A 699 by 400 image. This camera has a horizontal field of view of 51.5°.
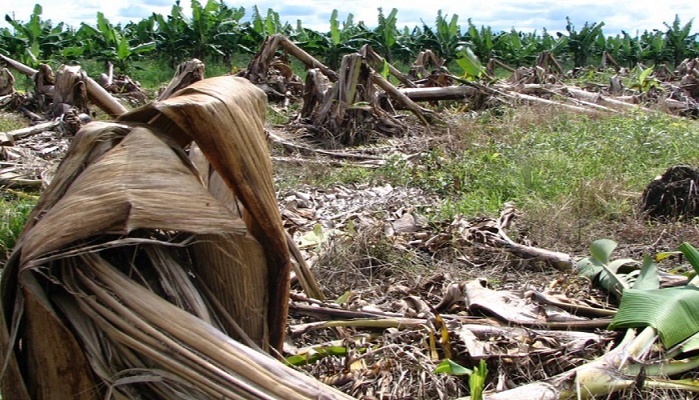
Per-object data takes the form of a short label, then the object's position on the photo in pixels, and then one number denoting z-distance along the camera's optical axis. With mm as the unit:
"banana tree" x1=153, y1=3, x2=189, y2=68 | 18047
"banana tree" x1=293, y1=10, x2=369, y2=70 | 18000
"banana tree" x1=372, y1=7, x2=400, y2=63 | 19406
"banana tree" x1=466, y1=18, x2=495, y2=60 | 20288
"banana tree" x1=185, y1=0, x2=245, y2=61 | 17266
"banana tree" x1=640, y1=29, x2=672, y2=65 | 20547
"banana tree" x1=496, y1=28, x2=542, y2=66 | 20102
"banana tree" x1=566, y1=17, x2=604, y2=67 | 20719
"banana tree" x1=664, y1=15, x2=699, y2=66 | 20359
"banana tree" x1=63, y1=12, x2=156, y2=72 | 15633
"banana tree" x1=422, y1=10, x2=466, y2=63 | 20125
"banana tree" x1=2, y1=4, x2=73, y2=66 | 16109
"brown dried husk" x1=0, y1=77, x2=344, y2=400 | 1370
